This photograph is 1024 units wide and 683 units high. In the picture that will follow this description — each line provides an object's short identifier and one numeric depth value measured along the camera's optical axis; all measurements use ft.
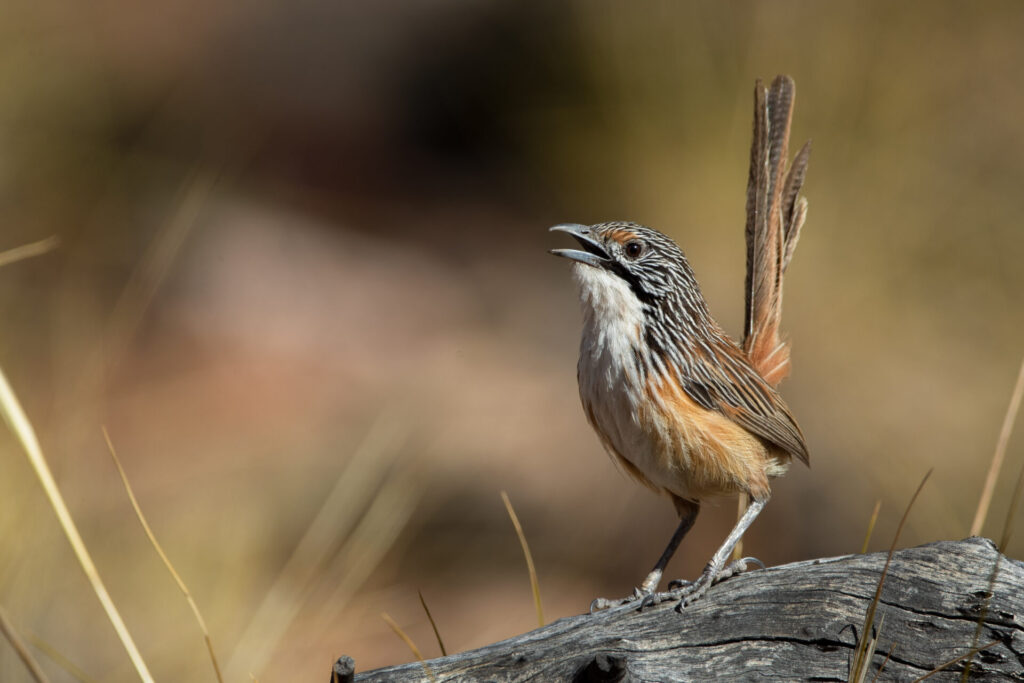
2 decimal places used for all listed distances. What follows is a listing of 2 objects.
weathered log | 21.43
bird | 26.30
